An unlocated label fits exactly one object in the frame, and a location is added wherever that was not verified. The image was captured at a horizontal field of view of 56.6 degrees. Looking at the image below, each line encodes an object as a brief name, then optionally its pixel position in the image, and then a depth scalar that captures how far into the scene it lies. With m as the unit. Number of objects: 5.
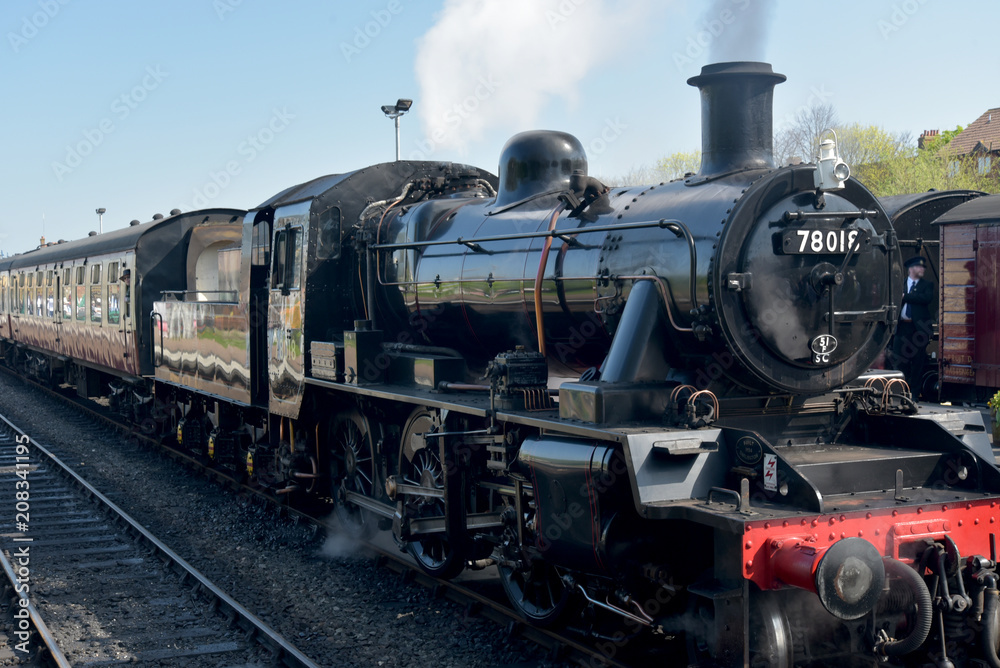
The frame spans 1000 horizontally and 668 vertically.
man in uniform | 10.70
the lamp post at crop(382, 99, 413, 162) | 15.34
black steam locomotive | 4.47
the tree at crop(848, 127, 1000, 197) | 33.25
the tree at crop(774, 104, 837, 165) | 37.75
